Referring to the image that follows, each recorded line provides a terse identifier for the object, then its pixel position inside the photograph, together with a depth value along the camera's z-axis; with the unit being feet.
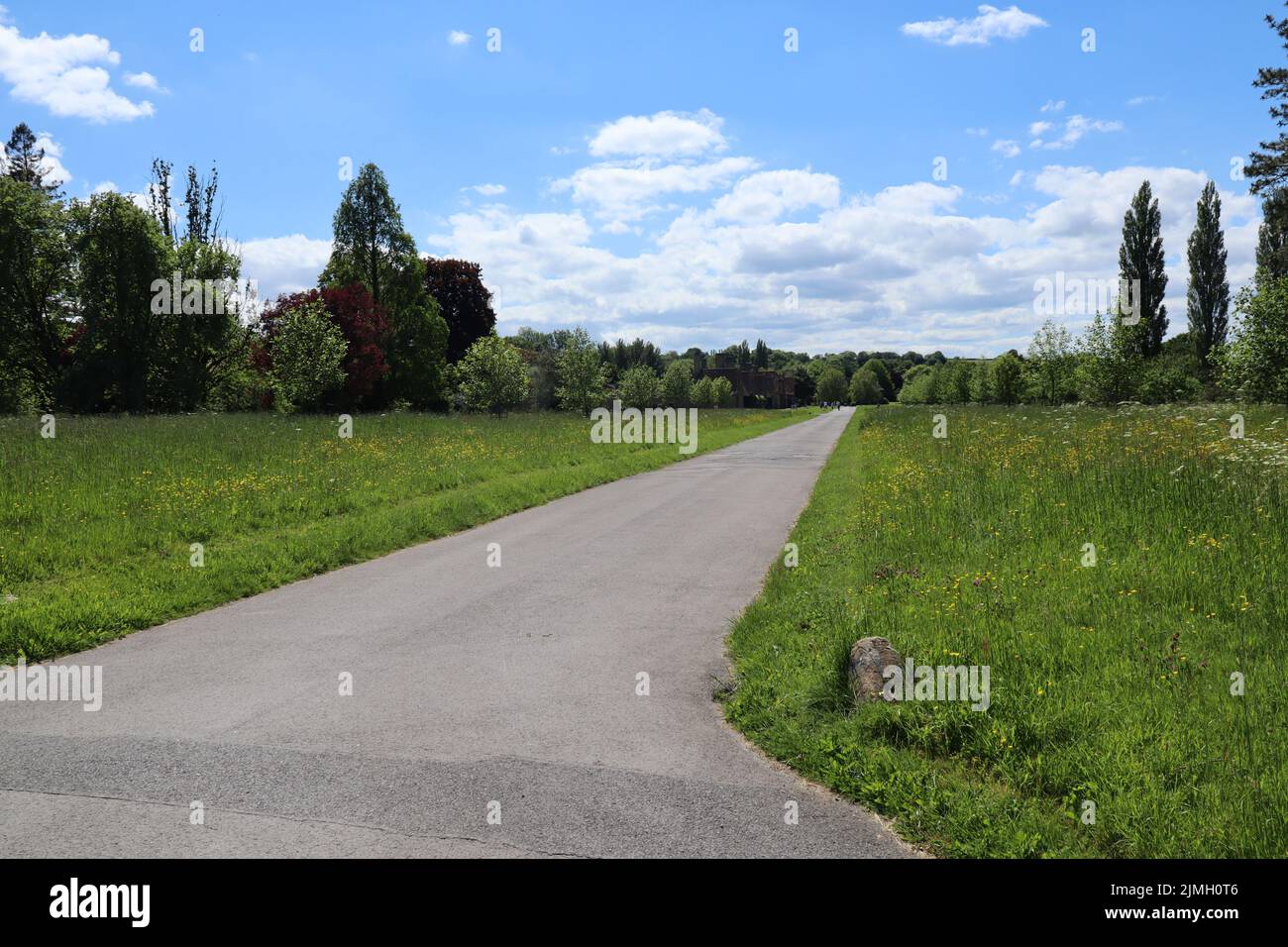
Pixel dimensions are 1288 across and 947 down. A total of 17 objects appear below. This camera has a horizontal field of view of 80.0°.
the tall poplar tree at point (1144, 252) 207.21
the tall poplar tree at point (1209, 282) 206.39
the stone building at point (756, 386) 491.72
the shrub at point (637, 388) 240.32
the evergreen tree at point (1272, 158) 90.38
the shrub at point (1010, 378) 247.91
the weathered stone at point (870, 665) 18.06
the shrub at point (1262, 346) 83.25
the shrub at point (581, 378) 205.77
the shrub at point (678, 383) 323.37
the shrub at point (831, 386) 586.86
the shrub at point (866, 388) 573.33
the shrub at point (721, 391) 390.42
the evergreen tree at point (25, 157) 180.24
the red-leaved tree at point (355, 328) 143.23
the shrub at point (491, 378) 167.02
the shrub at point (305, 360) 130.52
